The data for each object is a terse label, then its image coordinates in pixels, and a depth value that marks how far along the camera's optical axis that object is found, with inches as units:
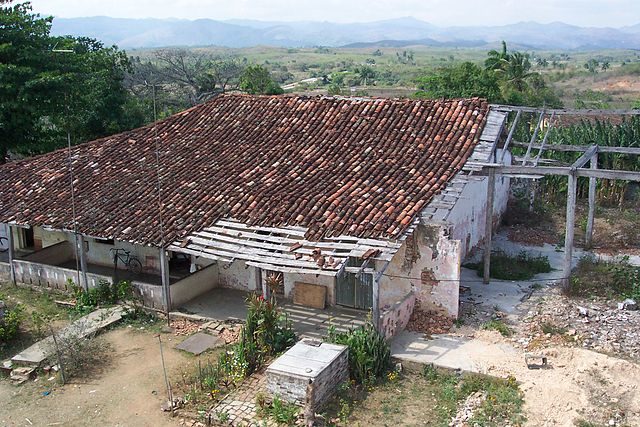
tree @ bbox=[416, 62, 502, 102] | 1443.2
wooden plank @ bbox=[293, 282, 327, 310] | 613.9
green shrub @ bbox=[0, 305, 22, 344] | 550.3
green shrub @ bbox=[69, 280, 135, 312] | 626.9
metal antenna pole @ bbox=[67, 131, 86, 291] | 619.2
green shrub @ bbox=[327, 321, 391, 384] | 472.7
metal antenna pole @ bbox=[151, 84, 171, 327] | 574.2
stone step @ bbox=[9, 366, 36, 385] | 497.7
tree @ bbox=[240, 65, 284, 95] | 1619.5
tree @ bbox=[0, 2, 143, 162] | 874.8
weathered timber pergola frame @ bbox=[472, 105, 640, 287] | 596.7
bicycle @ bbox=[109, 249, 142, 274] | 714.8
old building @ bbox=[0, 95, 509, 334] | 552.1
